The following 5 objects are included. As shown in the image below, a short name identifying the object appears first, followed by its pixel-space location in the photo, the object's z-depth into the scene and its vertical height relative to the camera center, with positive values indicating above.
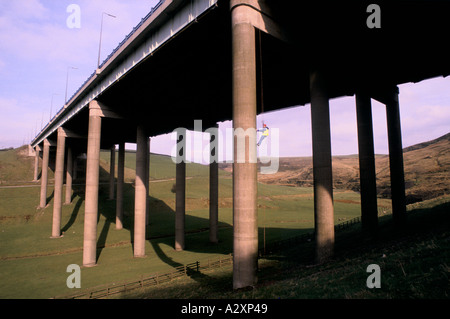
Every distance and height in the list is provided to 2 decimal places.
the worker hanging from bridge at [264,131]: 20.98 +3.87
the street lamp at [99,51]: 30.79 +15.26
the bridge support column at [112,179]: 63.59 +0.23
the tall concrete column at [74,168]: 77.07 +3.83
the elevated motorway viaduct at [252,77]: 14.98 +10.48
